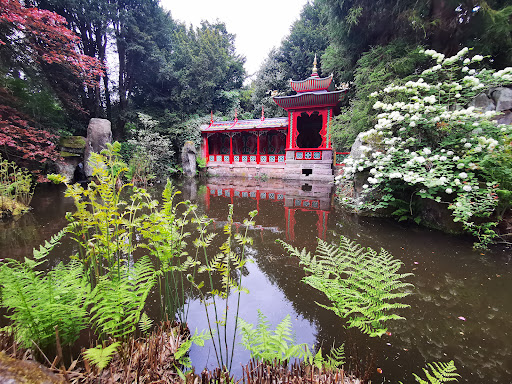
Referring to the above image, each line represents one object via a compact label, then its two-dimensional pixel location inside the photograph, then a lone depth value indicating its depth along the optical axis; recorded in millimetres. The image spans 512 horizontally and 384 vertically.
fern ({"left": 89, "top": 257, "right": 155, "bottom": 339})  1155
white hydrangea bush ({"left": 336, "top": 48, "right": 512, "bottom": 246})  3246
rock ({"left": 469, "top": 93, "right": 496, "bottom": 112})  4973
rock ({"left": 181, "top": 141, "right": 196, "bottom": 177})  13641
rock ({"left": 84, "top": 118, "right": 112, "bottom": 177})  10406
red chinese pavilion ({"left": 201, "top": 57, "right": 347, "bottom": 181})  11547
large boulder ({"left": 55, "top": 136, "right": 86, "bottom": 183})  9365
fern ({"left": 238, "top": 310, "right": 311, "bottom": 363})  1186
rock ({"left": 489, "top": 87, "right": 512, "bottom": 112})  4797
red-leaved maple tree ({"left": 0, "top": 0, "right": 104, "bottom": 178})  6633
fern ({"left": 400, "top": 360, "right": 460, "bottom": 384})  918
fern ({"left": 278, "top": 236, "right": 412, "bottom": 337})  1265
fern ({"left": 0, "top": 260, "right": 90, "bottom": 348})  1066
